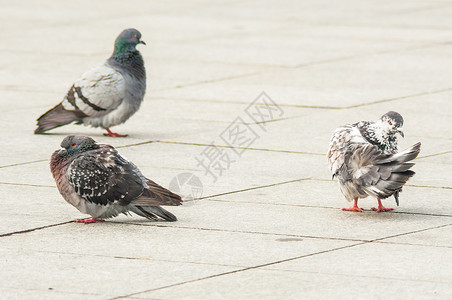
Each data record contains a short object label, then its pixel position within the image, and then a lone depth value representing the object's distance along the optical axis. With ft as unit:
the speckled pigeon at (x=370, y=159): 52.06
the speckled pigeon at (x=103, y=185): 51.90
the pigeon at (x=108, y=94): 75.82
